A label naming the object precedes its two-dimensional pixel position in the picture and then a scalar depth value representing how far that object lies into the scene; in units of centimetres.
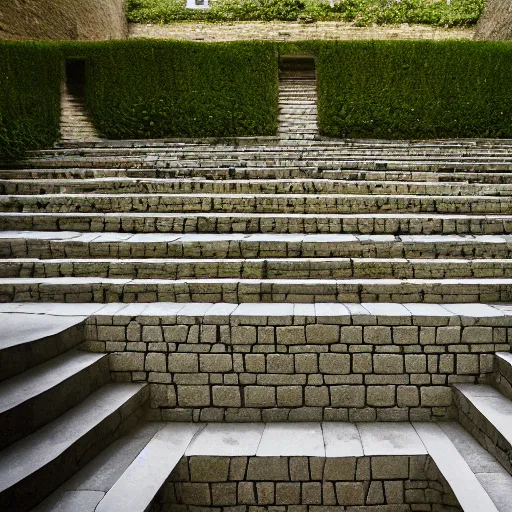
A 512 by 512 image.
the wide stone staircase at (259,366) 241
